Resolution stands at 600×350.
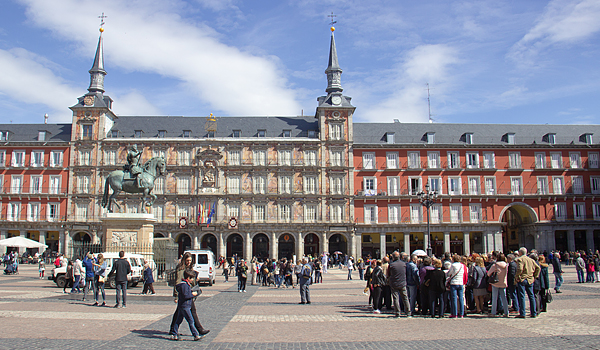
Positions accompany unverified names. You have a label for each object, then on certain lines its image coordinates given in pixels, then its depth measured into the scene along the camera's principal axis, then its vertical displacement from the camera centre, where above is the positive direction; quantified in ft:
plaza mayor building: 175.22 +17.30
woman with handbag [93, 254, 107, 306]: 48.75 -3.67
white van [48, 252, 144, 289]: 67.82 -4.90
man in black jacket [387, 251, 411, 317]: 42.04 -4.47
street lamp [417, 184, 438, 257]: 103.04 +7.65
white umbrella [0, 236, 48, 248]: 112.57 -0.47
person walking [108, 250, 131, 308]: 45.44 -3.15
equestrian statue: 76.54 +10.10
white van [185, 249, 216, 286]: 80.82 -4.75
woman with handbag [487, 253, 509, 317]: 41.42 -4.39
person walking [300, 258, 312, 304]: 53.06 -5.33
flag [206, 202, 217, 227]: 166.13 +8.76
